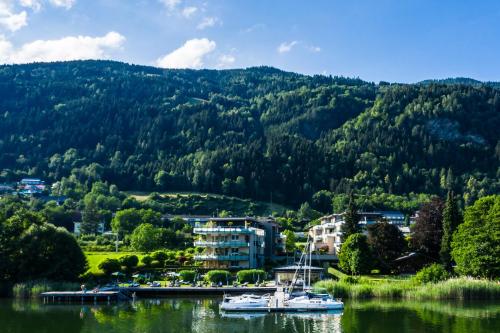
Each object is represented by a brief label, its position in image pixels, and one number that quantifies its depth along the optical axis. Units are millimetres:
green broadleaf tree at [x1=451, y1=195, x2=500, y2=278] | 80000
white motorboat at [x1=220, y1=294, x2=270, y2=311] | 71938
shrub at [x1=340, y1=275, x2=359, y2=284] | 85938
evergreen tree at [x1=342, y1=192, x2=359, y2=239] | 110812
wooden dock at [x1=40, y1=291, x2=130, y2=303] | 84062
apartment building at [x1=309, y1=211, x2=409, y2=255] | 128738
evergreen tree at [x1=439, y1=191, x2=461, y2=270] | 89812
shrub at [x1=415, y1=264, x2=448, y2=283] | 81062
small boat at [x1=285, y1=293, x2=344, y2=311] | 71756
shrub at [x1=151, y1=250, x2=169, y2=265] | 106375
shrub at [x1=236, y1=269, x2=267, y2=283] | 96750
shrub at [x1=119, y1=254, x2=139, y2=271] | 100438
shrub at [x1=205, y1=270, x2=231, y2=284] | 95938
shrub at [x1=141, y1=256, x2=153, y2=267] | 104188
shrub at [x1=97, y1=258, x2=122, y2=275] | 97875
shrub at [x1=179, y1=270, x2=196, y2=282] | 97250
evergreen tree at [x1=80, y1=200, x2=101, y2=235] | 160350
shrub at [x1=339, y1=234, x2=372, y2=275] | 94938
